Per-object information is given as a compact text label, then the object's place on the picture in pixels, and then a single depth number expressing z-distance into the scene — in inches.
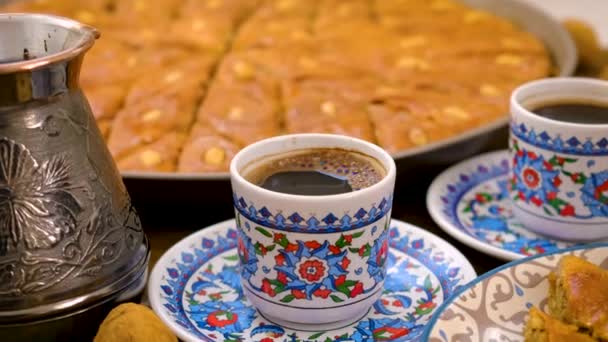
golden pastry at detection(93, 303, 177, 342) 18.6
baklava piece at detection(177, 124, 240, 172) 24.7
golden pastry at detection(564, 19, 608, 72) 30.9
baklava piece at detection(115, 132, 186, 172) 24.8
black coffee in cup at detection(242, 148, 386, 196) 20.2
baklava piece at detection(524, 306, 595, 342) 18.4
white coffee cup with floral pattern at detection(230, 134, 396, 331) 19.4
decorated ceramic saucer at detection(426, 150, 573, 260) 22.8
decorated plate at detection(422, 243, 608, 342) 18.9
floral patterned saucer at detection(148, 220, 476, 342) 20.2
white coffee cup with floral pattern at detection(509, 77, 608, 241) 22.1
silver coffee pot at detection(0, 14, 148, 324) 18.7
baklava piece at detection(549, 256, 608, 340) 18.6
